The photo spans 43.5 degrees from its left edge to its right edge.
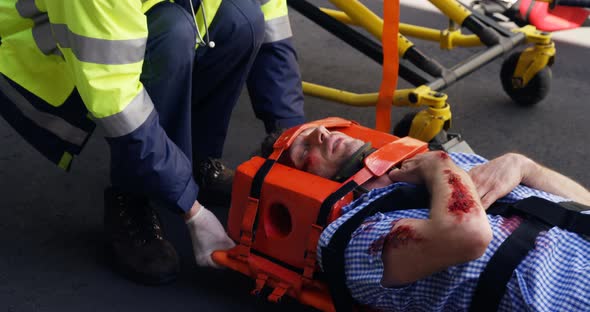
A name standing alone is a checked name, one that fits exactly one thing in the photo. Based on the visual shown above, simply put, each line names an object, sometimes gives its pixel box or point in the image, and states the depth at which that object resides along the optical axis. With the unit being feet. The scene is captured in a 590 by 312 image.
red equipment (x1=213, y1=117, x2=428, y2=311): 6.04
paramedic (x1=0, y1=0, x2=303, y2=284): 5.92
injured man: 5.01
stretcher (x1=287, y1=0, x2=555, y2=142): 8.69
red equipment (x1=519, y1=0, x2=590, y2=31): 11.86
